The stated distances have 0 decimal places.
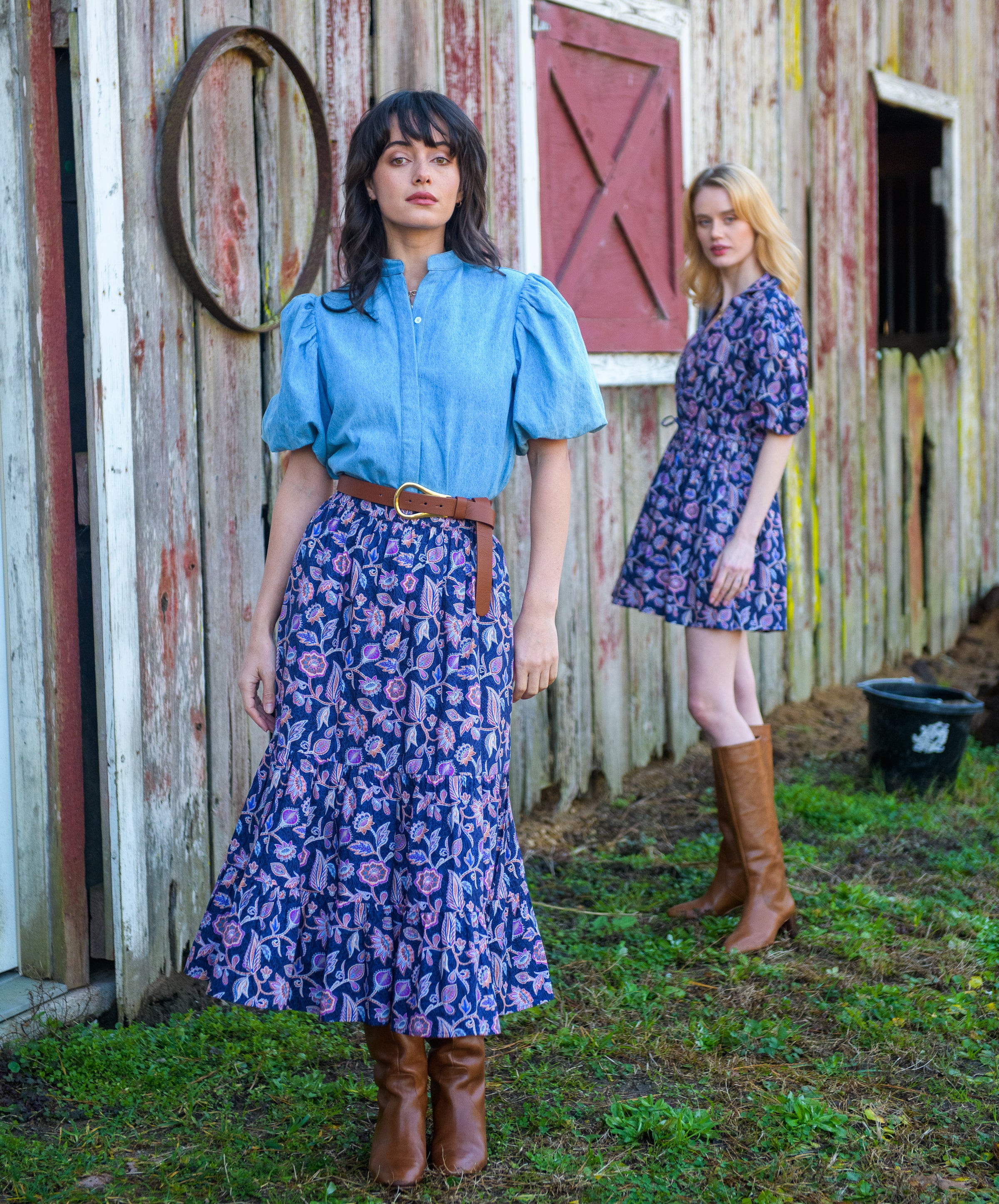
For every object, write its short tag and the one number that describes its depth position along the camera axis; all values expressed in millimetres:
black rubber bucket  4945
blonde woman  3545
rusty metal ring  3182
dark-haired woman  2357
